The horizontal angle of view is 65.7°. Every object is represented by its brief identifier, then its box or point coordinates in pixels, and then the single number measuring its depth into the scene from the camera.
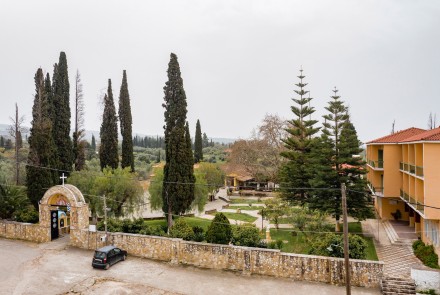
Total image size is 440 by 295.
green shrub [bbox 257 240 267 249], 18.25
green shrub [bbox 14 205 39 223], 23.66
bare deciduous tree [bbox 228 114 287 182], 45.50
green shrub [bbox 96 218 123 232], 21.38
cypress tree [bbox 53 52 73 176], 29.78
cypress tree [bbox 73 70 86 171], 32.94
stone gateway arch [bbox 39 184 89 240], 21.05
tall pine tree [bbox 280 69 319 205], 29.30
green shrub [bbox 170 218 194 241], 19.78
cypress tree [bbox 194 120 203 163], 56.19
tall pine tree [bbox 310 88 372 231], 23.52
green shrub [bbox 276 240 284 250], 18.36
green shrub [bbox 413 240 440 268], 17.31
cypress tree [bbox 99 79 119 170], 32.62
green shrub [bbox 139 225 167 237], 20.58
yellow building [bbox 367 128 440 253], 17.89
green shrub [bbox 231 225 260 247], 18.36
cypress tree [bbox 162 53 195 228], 25.39
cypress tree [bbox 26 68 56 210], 25.53
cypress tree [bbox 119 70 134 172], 34.31
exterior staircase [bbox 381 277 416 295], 15.12
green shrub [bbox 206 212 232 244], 18.86
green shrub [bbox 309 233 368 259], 16.80
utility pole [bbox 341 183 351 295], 12.81
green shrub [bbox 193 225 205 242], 19.59
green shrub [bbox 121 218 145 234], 21.39
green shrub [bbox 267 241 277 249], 17.95
